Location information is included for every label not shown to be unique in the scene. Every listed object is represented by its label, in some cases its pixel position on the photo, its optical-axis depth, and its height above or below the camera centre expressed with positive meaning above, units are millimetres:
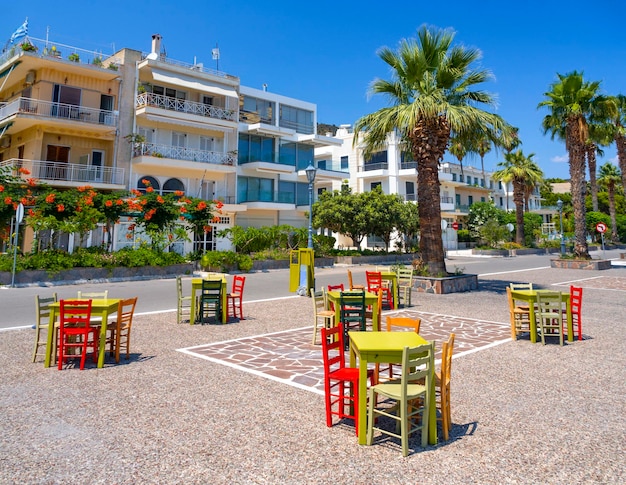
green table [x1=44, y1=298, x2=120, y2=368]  6129 -865
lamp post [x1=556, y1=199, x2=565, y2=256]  29144 +1462
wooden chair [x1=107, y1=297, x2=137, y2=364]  6418 -983
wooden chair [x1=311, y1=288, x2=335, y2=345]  7770 -858
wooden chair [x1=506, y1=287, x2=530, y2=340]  8061 -1056
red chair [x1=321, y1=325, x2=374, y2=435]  4074 -1122
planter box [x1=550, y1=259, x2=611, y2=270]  24552 +293
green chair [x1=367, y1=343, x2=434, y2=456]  3586 -1109
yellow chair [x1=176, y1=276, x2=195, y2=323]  9719 -801
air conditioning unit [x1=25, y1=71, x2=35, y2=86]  26672 +11995
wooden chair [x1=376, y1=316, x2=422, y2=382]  5109 -669
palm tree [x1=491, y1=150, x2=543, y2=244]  44219 +9922
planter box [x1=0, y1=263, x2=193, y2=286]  17648 -332
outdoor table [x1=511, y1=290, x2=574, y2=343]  7789 -841
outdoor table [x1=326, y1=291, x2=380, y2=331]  7492 -674
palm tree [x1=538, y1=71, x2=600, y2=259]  24203 +8717
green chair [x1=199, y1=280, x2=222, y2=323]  9594 -695
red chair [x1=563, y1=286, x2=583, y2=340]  8027 -733
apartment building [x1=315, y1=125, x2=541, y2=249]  45438 +10207
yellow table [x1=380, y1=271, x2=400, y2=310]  11547 -411
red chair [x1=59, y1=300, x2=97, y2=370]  5949 -883
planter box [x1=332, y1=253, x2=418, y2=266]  32344 +715
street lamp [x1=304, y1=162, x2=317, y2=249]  15070 +3318
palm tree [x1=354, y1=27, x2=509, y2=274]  15062 +5624
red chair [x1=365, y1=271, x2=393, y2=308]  11633 -577
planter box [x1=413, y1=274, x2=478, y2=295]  14617 -560
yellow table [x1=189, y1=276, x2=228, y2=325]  9508 -778
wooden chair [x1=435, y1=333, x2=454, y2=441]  3881 -1135
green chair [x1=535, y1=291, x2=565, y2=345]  7535 -708
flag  25469 +14189
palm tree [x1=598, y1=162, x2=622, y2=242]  53469 +13522
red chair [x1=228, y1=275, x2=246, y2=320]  10320 -1073
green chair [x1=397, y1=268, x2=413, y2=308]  12305 -394
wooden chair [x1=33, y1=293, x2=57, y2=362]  6289 -838
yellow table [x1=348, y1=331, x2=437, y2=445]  3781 -856
